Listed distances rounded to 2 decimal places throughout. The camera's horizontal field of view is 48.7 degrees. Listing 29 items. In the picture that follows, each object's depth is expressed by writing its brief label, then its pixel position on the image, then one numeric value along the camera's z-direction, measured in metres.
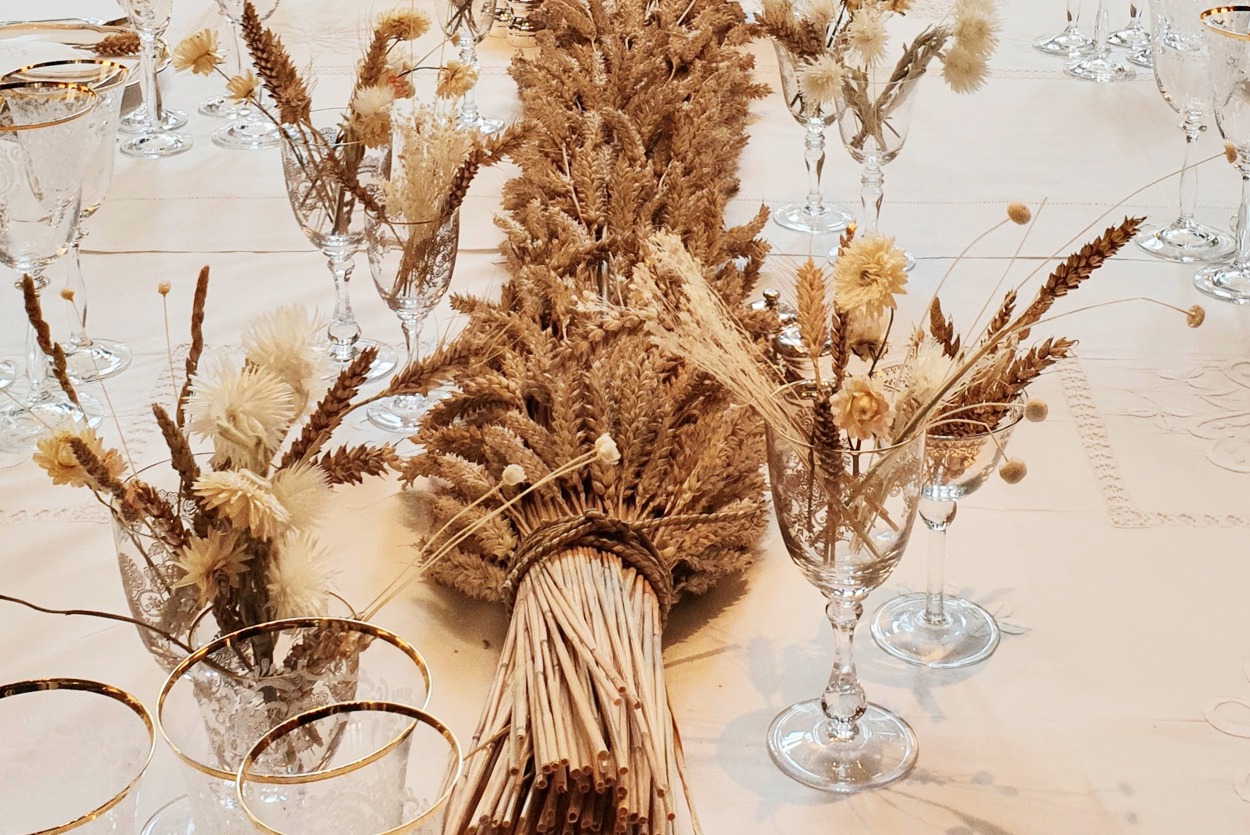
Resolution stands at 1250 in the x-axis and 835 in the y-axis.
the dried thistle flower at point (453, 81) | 1.30
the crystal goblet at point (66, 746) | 0.66
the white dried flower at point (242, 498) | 0.66
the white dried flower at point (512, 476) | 0.79
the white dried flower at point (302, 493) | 0.70
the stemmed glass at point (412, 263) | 1.20
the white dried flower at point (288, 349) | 0.71
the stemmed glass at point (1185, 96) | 1.59
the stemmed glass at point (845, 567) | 0.80
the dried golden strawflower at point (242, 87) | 1.24
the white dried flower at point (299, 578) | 0.71
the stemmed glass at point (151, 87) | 1.89
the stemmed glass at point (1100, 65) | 2.17
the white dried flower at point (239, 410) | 0.68
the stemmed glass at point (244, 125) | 1.95
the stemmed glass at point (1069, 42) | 2.27
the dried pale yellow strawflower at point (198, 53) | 1.23
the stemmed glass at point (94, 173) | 1.30
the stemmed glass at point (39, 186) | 1.23
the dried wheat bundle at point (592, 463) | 0.79
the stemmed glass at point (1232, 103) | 1.51
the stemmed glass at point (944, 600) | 0.95
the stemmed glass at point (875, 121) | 1.48
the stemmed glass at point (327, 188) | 1.24
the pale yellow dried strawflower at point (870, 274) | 0.76
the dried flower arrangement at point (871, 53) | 1.45
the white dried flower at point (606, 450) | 0.78
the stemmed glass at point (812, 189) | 1.62
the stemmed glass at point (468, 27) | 1.90
